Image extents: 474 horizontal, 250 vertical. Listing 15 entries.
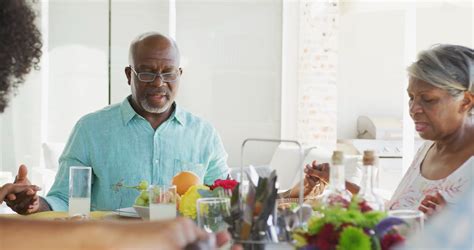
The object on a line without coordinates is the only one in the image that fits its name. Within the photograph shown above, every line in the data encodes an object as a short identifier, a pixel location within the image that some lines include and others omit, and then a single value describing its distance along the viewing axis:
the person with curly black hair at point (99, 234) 0.84
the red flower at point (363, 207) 1.40
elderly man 3.07
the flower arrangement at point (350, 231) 1.30
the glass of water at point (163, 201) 2.12
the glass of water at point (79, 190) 2.39
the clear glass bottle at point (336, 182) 1.51
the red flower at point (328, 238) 1.33
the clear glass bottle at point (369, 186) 1.56
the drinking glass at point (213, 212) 1.75
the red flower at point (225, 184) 2.08
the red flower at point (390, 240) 1.31
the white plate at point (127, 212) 2.40
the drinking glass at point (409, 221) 1.40
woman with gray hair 2.34
